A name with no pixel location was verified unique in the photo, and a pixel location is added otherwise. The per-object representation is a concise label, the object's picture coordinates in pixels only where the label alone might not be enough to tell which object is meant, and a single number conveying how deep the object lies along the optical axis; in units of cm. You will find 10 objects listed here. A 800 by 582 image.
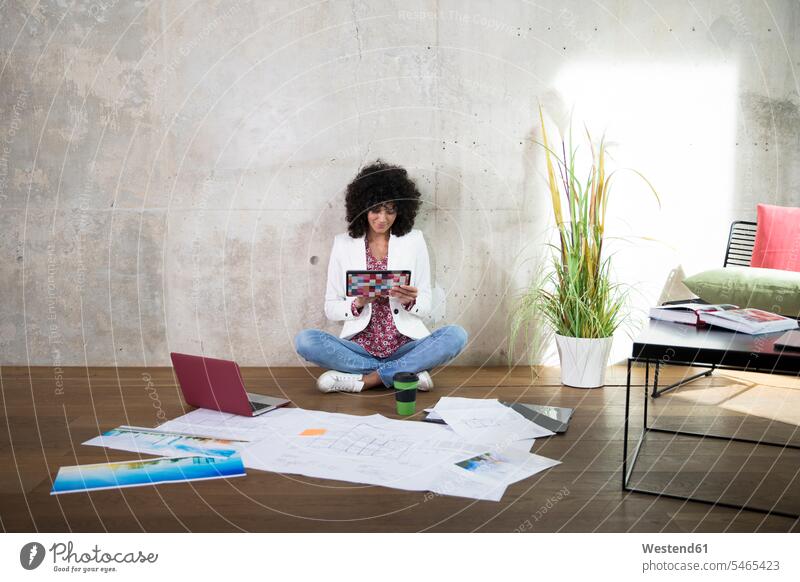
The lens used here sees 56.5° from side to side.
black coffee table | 178
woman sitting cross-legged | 303
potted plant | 306
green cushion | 285
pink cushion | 315
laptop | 251
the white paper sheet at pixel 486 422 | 230
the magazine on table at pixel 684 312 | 223
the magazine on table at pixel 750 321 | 205
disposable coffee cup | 256
